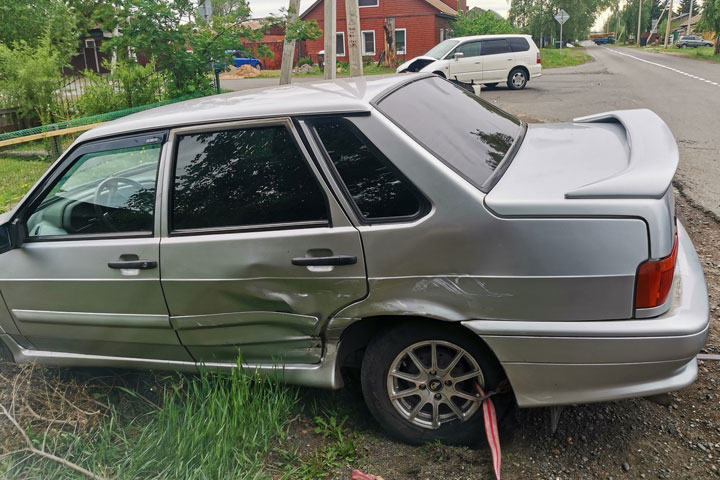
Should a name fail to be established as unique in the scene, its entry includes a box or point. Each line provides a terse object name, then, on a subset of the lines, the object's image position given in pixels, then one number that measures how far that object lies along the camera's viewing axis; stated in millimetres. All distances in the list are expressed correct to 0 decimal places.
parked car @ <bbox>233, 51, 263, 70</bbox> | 44031
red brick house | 42125
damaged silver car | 2551
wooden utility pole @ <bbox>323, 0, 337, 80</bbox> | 12094
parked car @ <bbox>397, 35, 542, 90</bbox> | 20734
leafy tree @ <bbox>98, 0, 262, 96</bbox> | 10422
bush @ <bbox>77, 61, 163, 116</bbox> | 12008
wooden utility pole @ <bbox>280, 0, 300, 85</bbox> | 12602
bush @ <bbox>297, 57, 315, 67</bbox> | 42281
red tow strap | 2812
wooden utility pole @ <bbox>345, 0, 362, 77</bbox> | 12296
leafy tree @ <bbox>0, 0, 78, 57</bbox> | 17859
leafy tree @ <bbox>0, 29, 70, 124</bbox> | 12109
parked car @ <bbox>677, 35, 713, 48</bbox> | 64250
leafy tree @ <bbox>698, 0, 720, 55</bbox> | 33875
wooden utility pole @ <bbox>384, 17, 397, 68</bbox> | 35594
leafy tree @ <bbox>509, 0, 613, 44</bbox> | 62125
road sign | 39228
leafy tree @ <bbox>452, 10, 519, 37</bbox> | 35156
